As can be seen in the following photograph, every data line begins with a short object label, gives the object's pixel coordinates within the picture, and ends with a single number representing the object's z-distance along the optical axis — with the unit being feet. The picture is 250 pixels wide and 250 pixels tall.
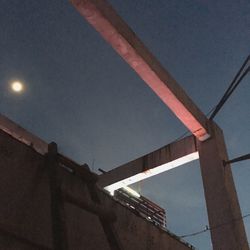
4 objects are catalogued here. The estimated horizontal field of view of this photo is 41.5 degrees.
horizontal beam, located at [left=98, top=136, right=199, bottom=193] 32.55
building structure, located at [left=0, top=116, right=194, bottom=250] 13.78
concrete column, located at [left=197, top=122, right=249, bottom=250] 26.18
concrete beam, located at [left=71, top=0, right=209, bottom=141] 25.13
